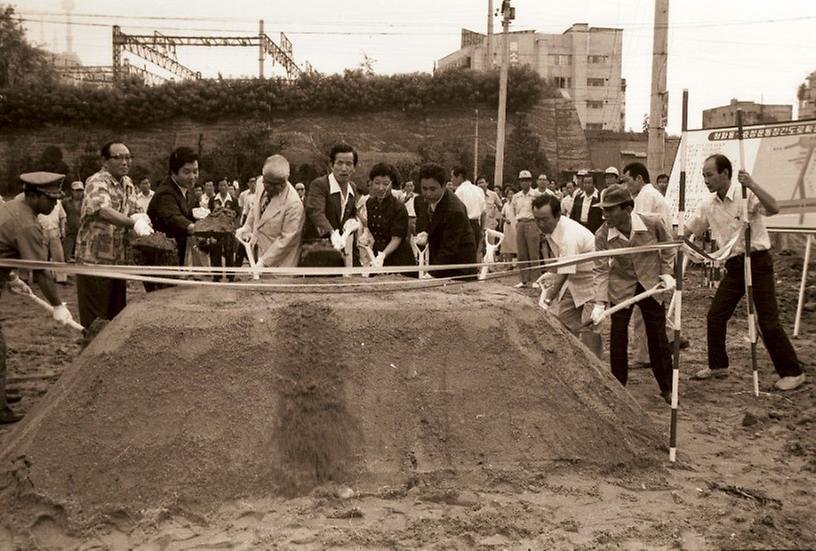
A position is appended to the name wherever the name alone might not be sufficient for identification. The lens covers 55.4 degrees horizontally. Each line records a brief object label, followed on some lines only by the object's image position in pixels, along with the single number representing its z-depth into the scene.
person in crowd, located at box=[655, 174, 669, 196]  12.65
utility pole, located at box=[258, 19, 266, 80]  31.61
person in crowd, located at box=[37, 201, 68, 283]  10.60
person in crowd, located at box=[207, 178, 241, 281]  5.36
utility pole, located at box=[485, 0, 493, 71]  21.69
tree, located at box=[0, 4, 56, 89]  31.02
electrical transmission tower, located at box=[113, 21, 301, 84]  31.97
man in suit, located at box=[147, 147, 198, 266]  5.23
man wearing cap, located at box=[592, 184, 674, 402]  5.41
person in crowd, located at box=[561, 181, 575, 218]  14.10
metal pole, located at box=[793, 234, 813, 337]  7.91
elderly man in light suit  5.21
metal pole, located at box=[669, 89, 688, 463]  4.49
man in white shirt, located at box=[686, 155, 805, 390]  6.05
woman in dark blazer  5.71
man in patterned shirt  5.08
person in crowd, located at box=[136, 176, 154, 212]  12.08
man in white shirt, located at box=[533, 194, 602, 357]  5.40
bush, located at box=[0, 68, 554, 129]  27.78
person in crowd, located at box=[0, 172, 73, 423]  5.11
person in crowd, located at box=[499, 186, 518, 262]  13.52
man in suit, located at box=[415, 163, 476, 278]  5.57
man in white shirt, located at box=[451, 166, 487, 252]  11.66
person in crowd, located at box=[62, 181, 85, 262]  12.59
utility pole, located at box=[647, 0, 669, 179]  11.27
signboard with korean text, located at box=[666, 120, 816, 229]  7.77
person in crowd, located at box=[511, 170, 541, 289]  11.51
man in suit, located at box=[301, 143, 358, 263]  5.60
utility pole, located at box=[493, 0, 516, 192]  19.09
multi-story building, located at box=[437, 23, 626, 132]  47.44
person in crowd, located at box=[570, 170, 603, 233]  10.62
